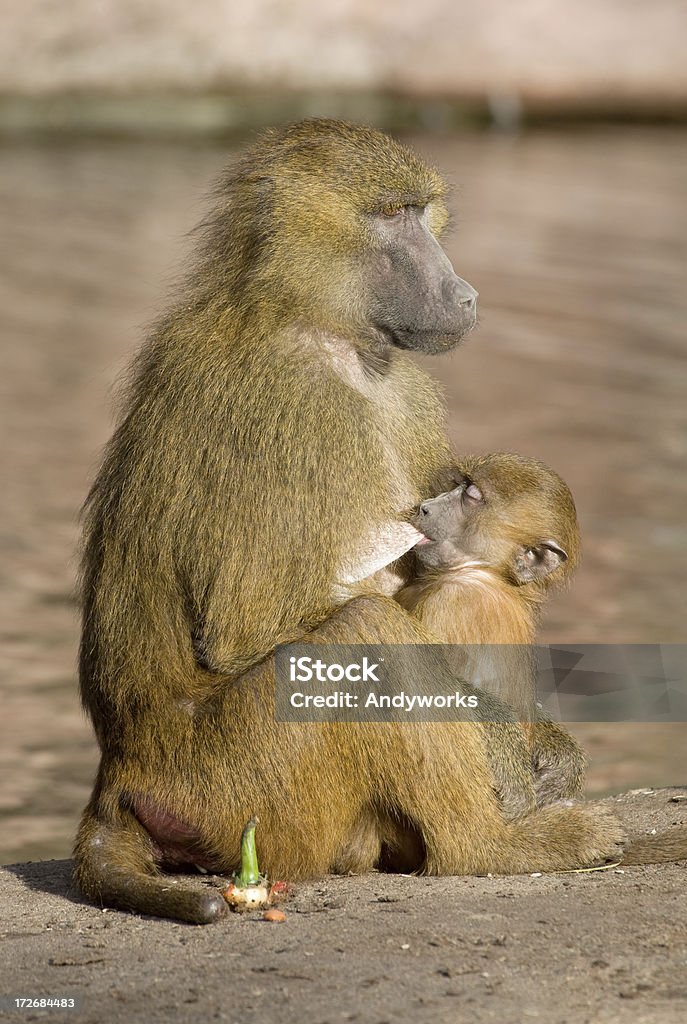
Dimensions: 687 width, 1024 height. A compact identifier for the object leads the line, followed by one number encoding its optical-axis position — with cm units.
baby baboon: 779
